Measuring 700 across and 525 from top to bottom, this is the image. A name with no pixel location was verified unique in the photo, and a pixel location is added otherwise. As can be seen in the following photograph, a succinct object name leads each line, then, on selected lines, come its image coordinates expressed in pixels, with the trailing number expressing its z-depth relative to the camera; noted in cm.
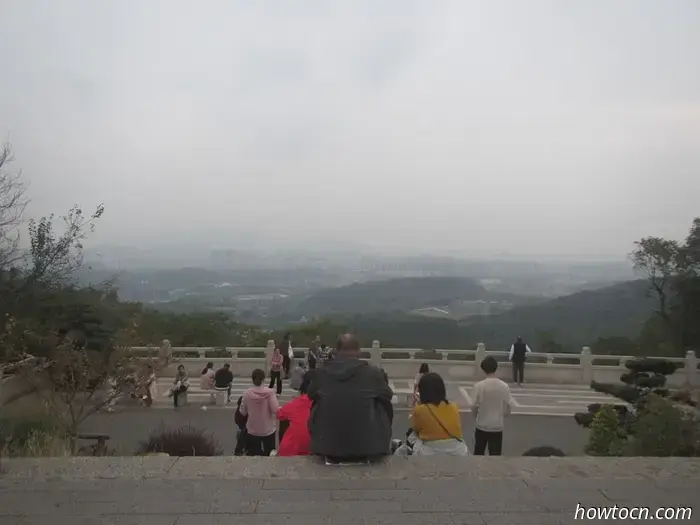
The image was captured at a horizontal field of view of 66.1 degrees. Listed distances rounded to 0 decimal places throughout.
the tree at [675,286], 2342
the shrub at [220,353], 2069
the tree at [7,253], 1347
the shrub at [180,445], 679
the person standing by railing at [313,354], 1545
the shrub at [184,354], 1777
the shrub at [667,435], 566
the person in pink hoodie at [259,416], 610
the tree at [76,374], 966
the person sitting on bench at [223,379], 1466
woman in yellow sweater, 448
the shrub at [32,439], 529
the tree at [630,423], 580
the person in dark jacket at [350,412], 396
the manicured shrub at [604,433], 765
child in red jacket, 464
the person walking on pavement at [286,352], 1673
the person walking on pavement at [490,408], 562
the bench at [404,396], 1493
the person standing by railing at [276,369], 1517
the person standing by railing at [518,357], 1798
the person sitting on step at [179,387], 1469
